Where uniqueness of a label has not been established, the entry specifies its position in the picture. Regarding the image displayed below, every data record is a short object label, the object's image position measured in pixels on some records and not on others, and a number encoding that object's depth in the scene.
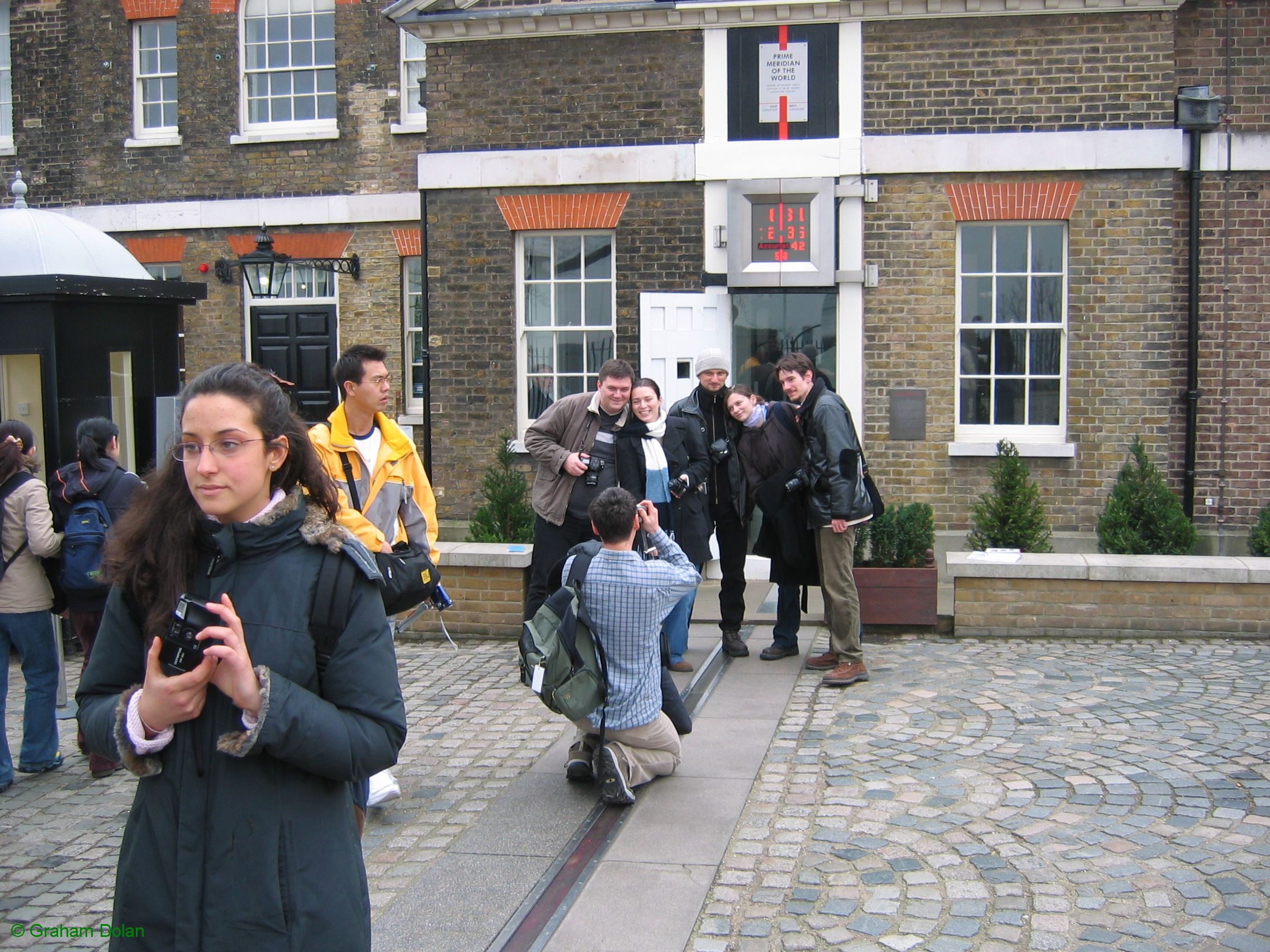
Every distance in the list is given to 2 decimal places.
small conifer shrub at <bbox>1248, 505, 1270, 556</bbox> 9.88
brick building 10.98
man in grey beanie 7.94
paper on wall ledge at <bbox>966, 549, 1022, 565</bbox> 8.72
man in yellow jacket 5.06
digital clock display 11.21
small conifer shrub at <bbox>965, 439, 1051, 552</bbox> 10.16
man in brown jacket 7.32
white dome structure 9.80
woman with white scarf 7.42
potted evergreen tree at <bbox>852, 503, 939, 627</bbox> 8.64
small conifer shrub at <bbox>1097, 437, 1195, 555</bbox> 9.97
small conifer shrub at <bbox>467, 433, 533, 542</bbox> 10.42
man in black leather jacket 7.20
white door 11.41
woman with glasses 2.30
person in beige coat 6.12
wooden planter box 8.63
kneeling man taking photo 5.32
